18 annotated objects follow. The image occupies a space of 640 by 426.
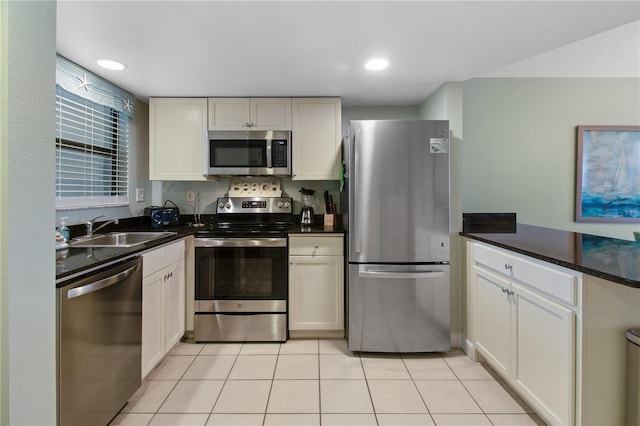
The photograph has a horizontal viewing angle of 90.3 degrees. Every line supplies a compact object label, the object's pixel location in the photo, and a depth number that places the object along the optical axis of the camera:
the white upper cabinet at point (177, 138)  2.84
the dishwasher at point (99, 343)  1.29
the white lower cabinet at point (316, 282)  2.62
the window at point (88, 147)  2.16
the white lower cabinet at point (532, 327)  1.40
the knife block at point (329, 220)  2.85
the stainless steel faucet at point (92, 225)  2.27
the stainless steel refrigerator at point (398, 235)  2.30
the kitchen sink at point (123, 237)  2.33
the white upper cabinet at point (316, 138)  2.85
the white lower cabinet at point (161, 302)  1.98
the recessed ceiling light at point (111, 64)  2.12
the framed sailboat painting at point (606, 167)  2.95
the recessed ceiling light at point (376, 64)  2.11
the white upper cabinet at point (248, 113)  2.84
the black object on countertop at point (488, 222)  2.57
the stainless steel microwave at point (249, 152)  2.83
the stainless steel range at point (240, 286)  2.60
